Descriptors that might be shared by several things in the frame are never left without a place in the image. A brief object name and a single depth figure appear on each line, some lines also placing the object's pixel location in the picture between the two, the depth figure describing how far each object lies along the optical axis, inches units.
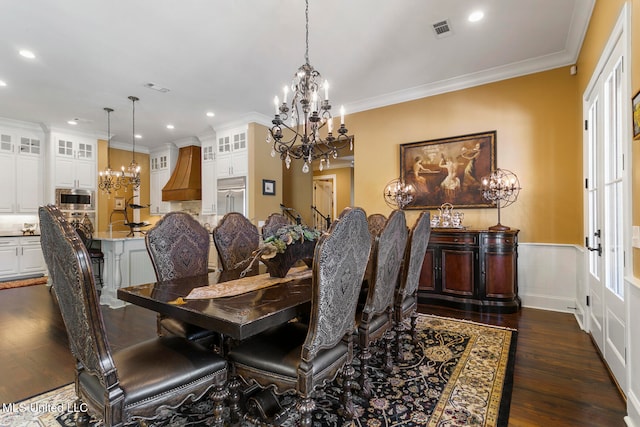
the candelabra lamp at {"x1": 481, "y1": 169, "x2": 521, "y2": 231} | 153.9
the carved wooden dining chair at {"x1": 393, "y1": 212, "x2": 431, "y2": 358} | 95.0
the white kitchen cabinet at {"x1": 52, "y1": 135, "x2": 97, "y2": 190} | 251.8
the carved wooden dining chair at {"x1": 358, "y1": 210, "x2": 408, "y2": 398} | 76.5
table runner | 70.0
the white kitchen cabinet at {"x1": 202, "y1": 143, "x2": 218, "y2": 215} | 260.4
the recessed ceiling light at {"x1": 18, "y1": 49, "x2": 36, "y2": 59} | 136.9
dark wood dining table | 54.5
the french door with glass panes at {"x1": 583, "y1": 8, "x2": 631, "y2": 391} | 77.3
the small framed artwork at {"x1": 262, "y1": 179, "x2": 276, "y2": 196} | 229.5
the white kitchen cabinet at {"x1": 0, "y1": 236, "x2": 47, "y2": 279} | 231.5
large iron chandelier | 99.2
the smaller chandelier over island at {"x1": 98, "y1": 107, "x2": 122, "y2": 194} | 222.8
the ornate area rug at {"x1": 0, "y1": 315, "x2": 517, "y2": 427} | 68.7
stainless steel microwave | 252.1
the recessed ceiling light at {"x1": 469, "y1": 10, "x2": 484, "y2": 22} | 113.3
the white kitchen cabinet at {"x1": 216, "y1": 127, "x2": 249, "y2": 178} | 230.8
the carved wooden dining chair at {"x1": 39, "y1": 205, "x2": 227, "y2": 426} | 45.0
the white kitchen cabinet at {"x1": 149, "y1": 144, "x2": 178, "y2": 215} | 310.1
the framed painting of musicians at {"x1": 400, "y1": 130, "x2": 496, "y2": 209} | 163.3
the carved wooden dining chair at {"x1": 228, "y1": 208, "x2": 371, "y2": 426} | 55.4
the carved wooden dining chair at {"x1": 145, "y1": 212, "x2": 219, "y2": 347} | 84.8
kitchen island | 164.1
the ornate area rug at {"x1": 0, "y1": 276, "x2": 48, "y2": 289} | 206.2
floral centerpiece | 80.4
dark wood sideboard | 144.3
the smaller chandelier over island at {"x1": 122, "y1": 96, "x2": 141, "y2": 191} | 194.2
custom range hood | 279.9
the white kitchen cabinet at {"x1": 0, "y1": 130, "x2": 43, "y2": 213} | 236.5
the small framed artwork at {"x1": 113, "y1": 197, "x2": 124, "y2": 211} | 300.5
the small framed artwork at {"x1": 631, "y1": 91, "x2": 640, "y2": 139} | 65.0
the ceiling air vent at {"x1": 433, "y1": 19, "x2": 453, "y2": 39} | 118.9
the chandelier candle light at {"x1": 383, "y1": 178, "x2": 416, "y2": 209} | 184.2
